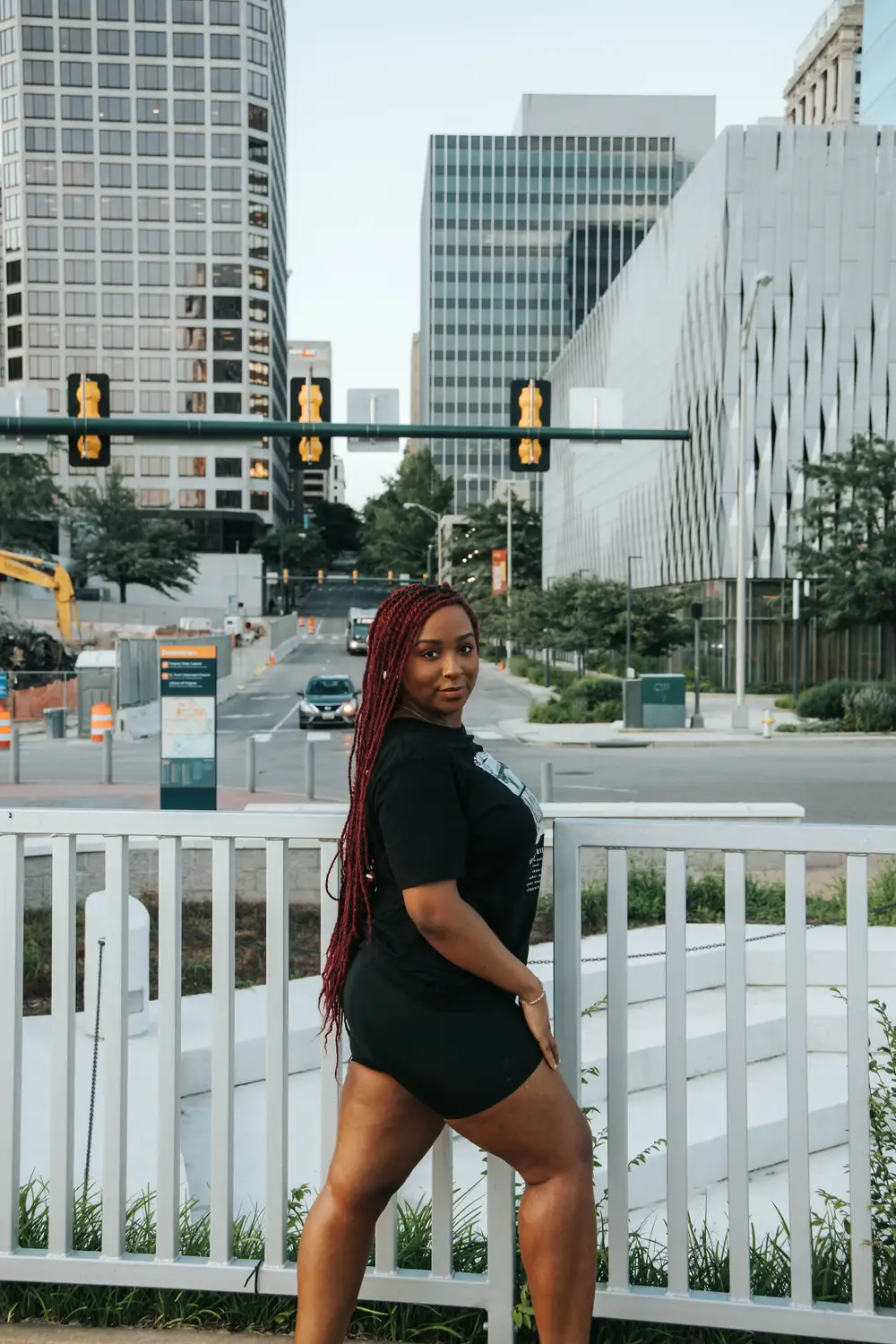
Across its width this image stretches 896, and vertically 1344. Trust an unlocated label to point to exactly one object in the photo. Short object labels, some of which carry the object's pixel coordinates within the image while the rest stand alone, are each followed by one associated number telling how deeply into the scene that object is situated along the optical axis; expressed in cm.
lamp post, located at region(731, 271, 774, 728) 2950
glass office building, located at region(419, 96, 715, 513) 15012
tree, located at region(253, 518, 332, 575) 11700
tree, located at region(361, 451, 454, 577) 13350
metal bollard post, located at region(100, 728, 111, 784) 2003
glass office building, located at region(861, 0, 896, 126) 7156
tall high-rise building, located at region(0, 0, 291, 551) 12106
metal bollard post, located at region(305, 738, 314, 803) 1655
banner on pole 5288
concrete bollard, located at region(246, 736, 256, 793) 1812
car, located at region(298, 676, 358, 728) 3077
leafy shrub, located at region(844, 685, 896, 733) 2911
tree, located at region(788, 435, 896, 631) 3497
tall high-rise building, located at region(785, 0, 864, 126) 10994
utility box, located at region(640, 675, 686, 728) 2991
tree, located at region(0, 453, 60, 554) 8175
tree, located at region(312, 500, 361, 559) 17988
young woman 239
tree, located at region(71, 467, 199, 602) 8857
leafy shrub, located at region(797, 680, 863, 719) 3141
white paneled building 4672
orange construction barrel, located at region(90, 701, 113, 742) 2498
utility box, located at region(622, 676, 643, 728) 2988
